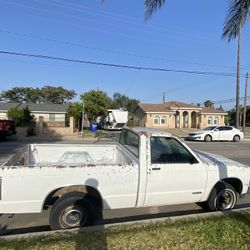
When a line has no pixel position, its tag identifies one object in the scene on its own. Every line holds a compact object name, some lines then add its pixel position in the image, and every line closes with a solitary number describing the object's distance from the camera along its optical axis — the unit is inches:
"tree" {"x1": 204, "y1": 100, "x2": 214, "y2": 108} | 3961.6
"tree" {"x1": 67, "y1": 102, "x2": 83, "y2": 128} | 1433.3
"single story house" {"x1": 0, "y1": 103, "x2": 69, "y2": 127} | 1624.0
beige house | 1990.7
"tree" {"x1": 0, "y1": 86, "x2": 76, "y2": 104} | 3198.8
